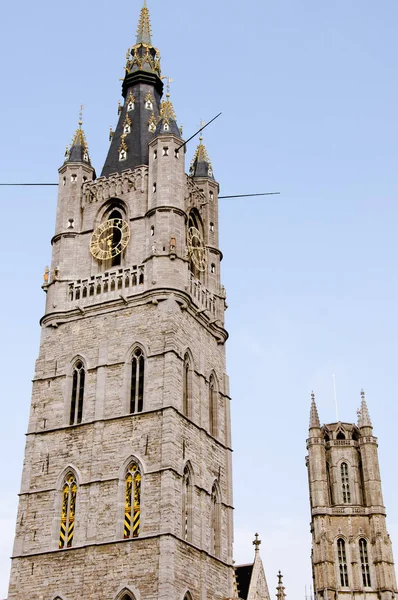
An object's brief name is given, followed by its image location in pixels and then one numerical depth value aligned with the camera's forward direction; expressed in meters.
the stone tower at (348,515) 68.69
